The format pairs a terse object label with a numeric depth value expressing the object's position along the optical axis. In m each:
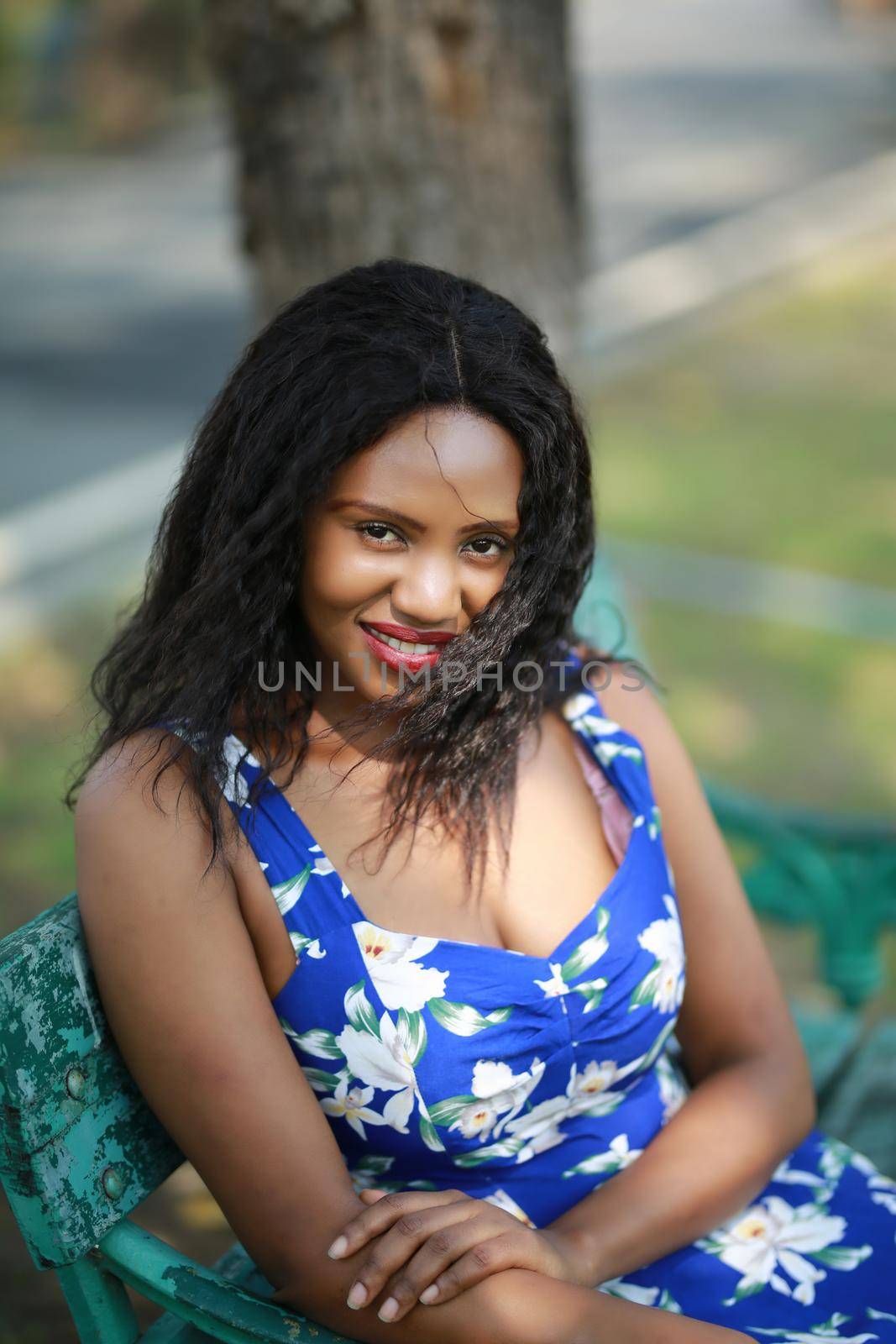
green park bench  1.80
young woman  1.81
